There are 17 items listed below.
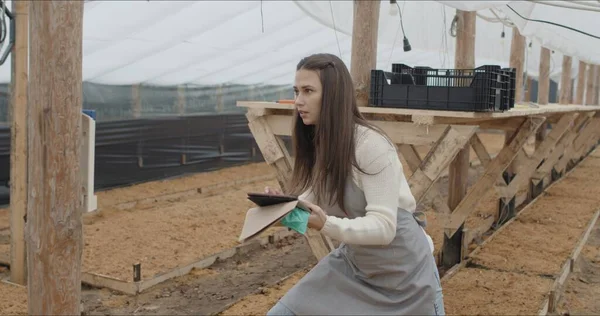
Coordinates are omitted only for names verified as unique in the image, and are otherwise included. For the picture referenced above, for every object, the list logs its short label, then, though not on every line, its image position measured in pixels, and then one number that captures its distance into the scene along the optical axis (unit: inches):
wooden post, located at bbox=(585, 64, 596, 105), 775.3
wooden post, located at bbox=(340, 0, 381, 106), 191.6
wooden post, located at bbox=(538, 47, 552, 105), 474.9
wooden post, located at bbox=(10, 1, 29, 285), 203.2
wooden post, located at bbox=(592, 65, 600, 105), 787.0
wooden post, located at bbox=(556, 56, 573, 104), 582.5
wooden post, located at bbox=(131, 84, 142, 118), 441.2
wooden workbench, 165.9
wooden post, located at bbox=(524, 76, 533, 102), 771.3
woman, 88.9
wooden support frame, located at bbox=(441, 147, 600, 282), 231.3
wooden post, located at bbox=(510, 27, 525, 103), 368.6
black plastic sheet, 400.2
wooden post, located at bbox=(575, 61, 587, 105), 707.4
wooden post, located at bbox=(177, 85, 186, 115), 487.5
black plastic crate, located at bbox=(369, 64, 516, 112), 168.7
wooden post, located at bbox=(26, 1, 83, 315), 93.6
